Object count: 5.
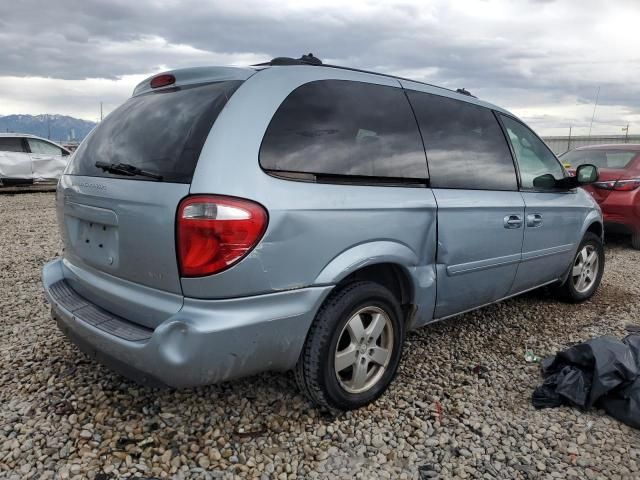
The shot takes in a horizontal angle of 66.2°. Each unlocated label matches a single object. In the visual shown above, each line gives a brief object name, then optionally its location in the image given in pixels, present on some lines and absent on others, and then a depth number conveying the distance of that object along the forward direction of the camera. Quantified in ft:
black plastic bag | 8.59
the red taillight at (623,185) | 21.91
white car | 41.83
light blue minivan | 6.56
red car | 21.90
